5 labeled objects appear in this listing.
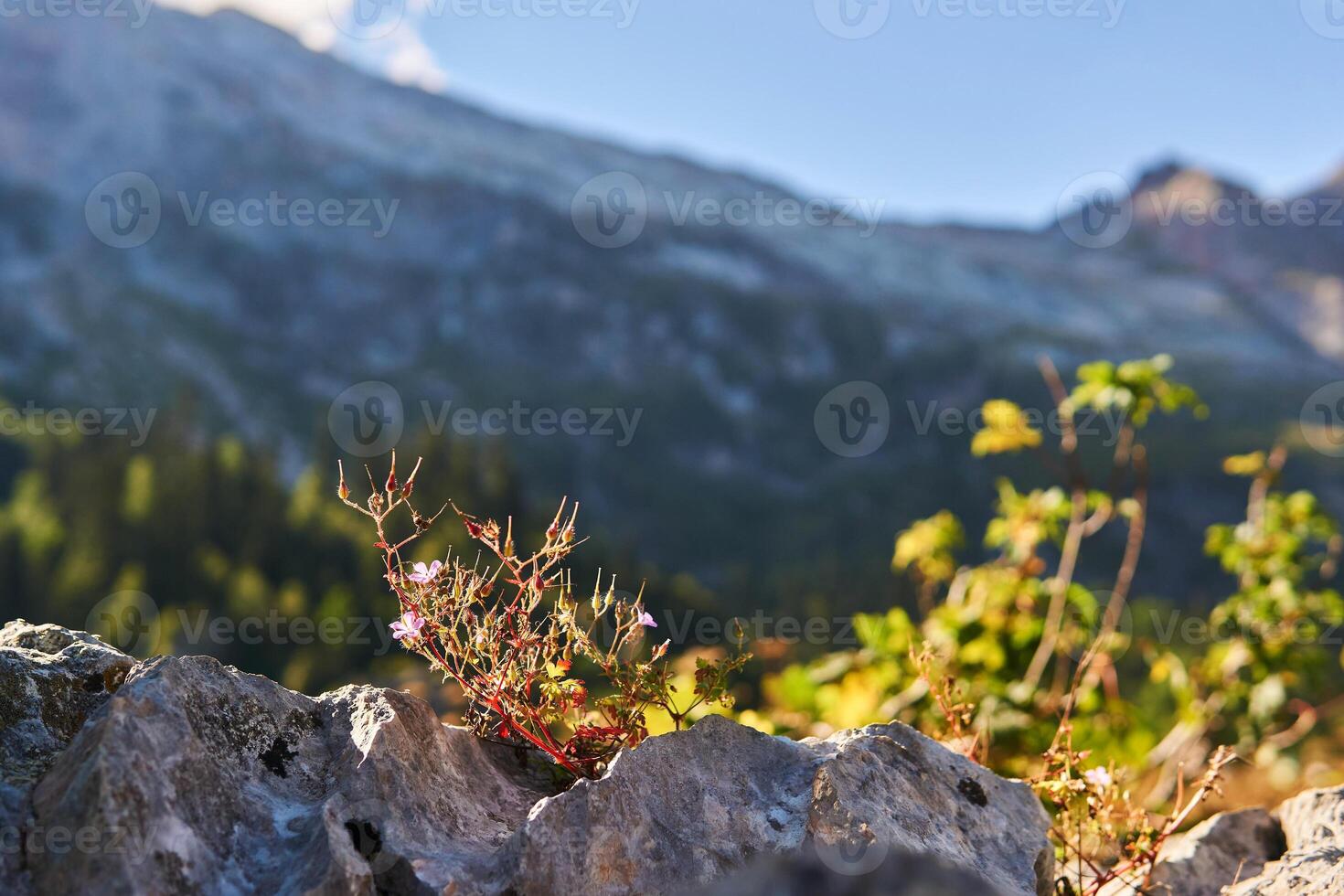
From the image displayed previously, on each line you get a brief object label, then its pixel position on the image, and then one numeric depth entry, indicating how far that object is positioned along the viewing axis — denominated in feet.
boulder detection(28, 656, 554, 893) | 7.75
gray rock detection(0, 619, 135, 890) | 8.56
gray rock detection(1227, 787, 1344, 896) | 9.94
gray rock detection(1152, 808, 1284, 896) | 11.14
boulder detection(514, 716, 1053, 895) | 8.85
